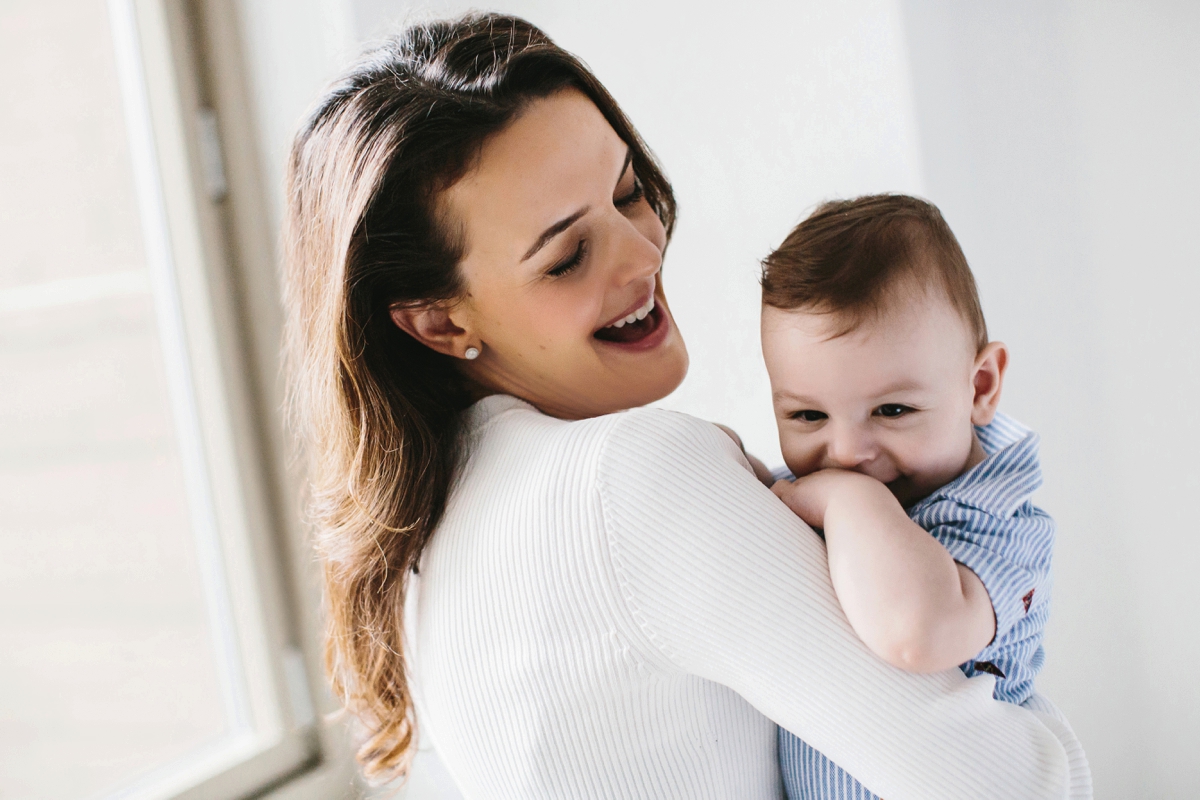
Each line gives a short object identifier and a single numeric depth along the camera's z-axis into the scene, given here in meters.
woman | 0.74
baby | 0.87
